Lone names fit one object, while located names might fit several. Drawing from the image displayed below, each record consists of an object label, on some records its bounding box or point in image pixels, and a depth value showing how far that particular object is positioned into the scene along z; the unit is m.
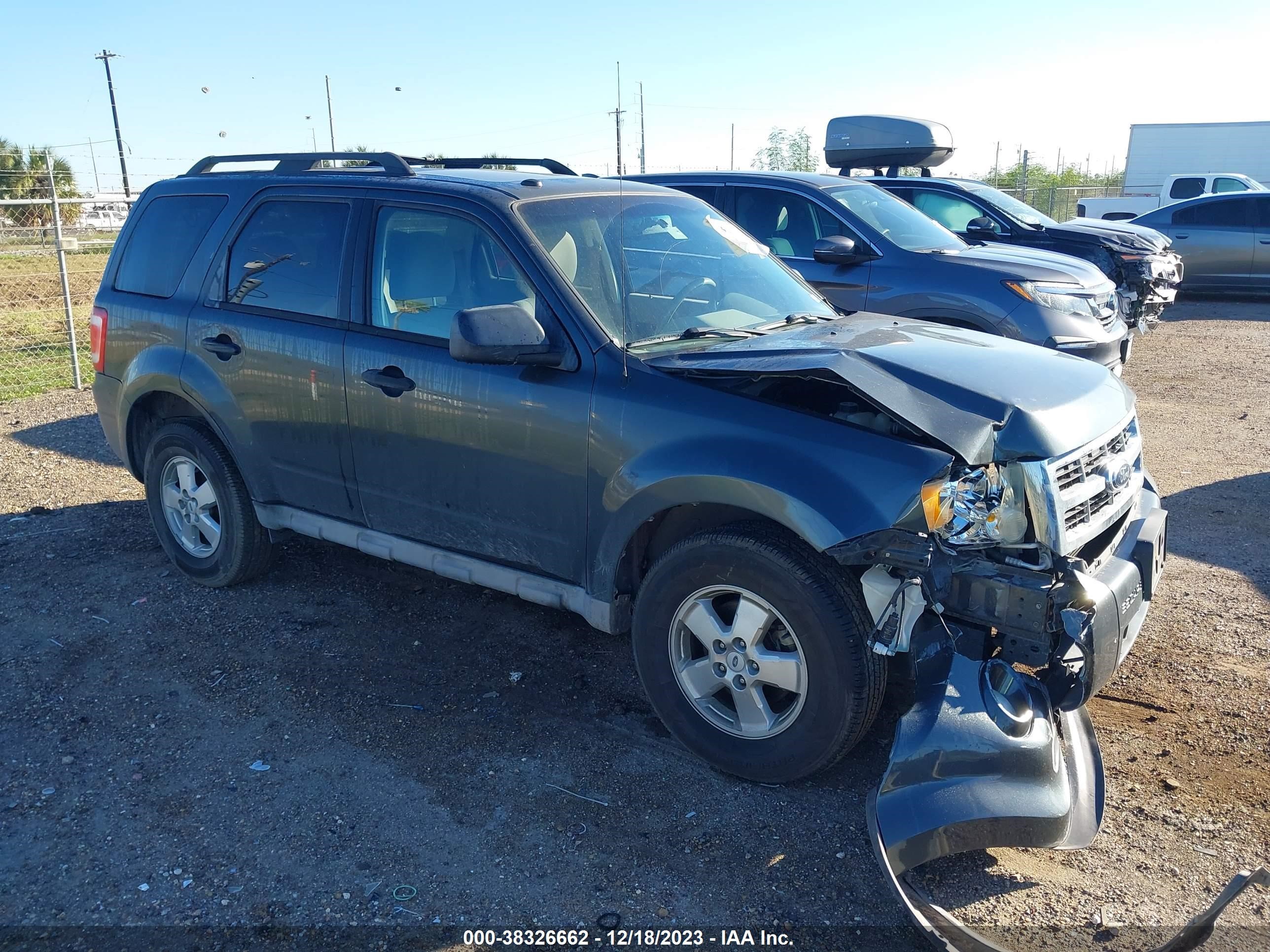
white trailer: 33.91
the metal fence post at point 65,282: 9.57
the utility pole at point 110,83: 45.92
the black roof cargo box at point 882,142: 12.28
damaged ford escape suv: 2.93
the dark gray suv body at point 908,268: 7.57
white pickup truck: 23.16
